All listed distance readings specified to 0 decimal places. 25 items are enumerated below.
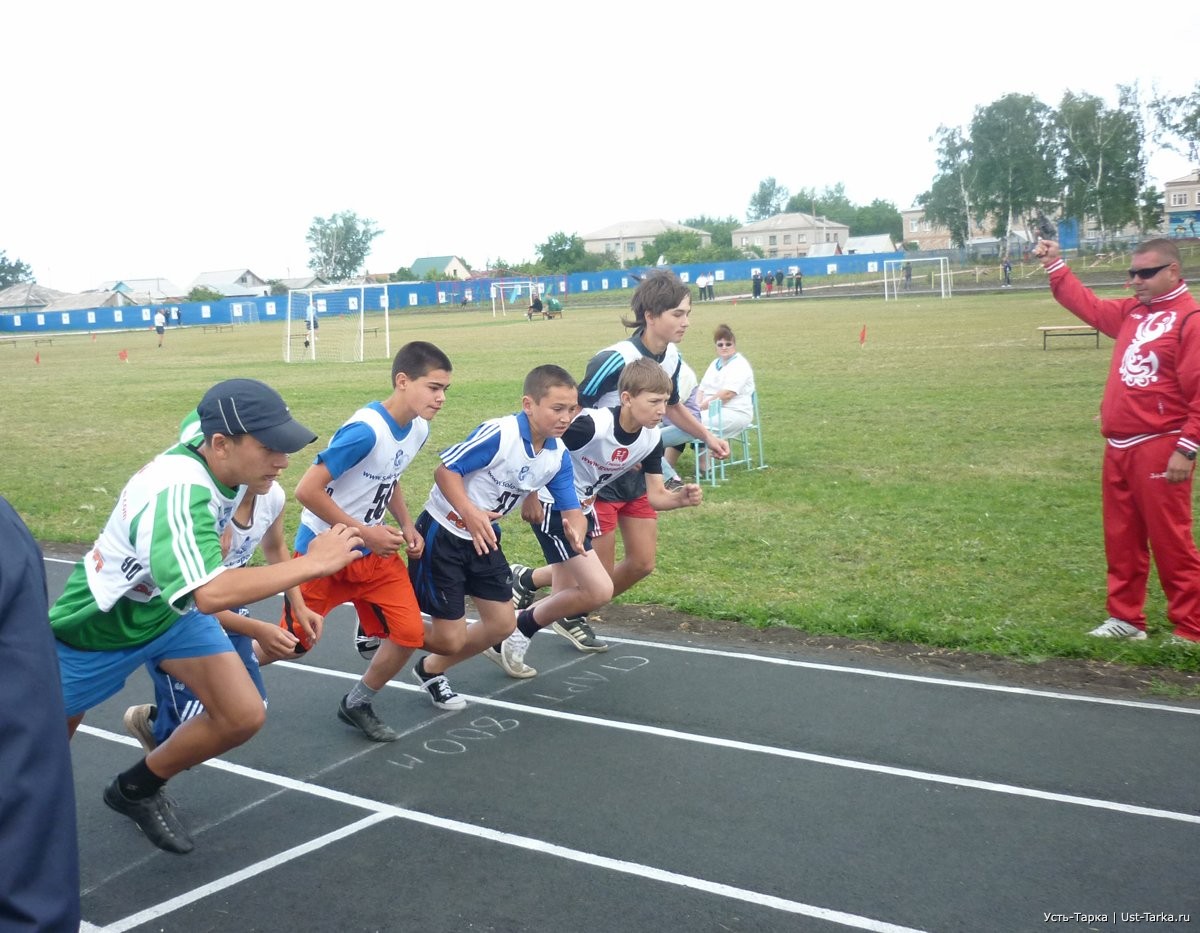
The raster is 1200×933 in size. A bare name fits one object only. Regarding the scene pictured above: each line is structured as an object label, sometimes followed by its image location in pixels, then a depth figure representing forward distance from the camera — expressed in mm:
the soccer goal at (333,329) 36781
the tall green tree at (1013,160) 67750
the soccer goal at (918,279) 56394
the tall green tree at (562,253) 95875
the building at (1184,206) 64500
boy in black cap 3744
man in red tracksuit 6516
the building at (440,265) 145375
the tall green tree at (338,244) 136750
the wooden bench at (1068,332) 24875
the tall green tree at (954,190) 73812
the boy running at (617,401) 6723
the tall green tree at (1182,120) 63906
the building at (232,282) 128125
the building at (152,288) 134912
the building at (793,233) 137625
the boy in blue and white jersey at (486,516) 5844
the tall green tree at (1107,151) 65188
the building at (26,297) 118538
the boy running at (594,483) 6301
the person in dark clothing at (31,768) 1571
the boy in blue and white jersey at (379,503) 5379
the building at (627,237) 146625
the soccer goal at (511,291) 74250
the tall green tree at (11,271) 137875
